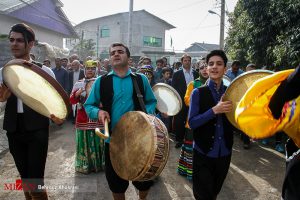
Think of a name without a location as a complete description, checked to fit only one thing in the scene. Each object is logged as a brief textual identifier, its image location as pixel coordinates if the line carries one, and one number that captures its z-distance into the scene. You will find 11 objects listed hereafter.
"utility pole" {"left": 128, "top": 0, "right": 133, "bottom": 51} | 19.09
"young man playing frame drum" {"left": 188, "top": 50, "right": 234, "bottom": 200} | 2.85
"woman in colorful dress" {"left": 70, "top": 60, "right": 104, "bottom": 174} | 4.84
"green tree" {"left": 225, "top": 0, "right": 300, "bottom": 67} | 6.91
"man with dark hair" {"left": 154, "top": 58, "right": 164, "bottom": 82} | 9.55
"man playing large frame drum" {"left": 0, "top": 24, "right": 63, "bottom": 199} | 3.06
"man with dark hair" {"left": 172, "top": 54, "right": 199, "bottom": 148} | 6.59
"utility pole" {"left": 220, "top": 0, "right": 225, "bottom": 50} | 19.00
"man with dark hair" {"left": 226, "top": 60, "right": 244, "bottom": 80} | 7.19
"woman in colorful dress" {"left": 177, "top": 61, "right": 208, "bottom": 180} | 4.68
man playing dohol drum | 3.21
